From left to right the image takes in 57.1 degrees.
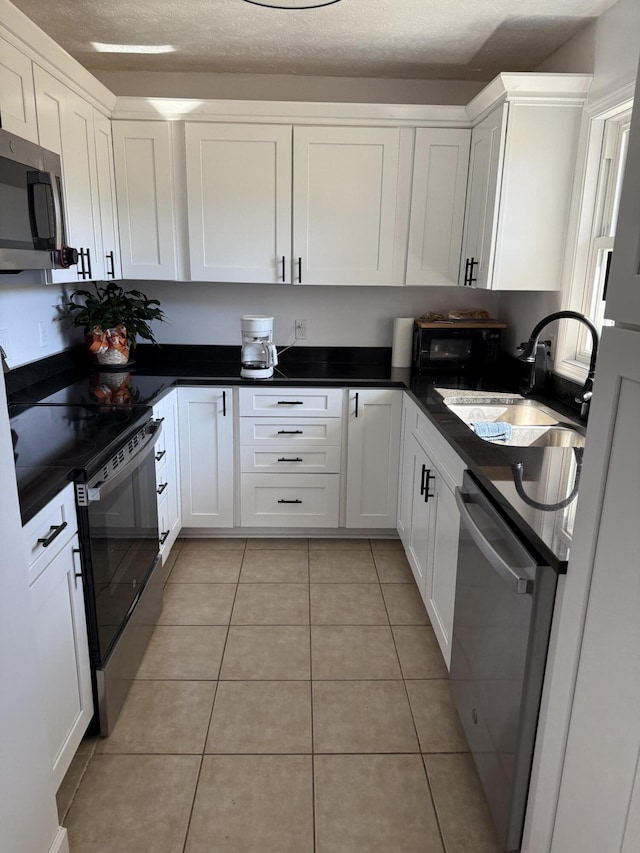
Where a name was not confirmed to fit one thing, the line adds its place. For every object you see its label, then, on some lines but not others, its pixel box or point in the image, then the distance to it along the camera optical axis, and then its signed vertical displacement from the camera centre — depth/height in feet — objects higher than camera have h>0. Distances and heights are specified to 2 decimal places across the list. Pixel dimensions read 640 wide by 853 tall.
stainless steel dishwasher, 4.12 -2.88
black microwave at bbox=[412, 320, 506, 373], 10.37 -1.16
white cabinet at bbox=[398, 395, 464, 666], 6.63 -3.03
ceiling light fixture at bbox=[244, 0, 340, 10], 6.59 +2.99
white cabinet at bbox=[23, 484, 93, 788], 4.69 -2.98
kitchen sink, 7.10 -1.82
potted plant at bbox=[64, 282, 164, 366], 9.57 -0.82
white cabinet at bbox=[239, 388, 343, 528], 9.90 -3.07
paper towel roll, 10.88 -1.17
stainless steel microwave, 5.61 +0.57
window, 7.93 +0.69
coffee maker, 10.12 -1.24
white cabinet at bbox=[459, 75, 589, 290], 8.12 +1.40
